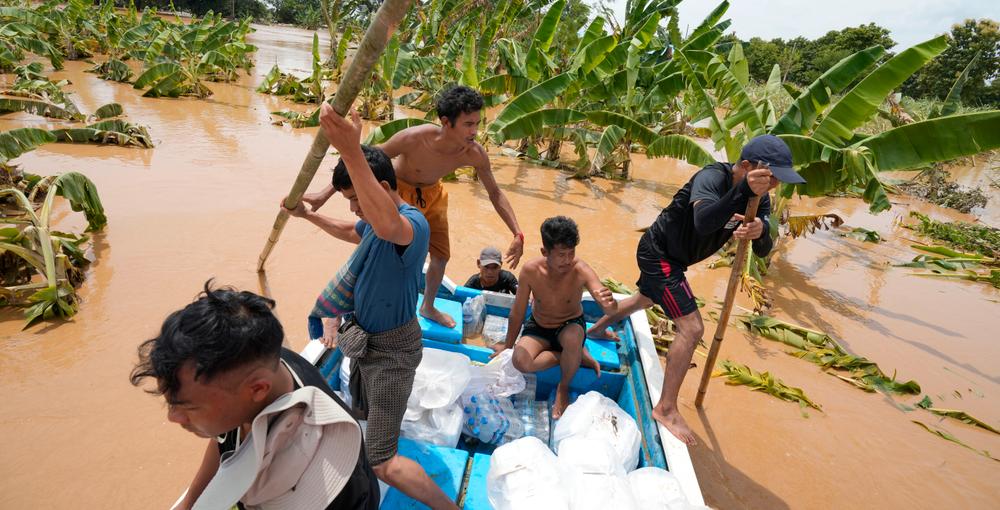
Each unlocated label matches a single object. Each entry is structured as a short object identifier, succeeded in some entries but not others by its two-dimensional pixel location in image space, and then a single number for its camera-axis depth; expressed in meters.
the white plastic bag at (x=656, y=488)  2.01
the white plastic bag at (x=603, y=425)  2.42
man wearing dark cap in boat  2.53
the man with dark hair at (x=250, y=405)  0.94
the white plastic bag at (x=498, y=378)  2.89
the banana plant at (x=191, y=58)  12.22
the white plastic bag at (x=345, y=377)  2.76
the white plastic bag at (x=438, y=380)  2.59
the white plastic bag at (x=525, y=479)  2.01
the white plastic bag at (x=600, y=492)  1.97
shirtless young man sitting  2.92
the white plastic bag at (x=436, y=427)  2.54
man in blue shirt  1.87
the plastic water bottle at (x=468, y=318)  3.72
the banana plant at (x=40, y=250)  3.72
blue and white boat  2.22
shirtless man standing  3.20
